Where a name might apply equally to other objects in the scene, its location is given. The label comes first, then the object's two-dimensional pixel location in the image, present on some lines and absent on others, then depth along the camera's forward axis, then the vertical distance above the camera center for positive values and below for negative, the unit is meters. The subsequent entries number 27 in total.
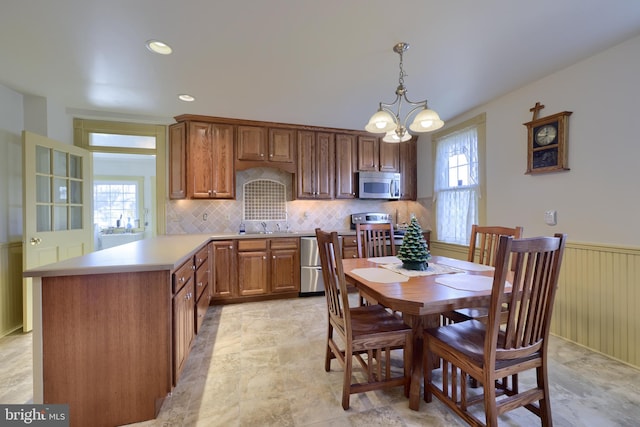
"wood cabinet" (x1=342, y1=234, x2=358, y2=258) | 3.85 -0.48
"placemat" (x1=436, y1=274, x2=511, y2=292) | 1.48 -0.41
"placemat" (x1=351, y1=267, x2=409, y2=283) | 1.66 -0.41
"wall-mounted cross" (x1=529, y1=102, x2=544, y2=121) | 2.63 +1.00
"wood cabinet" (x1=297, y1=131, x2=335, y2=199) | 3.94 +0.70
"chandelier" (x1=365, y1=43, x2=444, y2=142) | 1.86 +0.64
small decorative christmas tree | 1.88 -0.26
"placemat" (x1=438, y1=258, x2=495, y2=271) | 1.97 -0.40
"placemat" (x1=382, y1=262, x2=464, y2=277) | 1.81 -0.40
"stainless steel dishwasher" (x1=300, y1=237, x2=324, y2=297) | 3.66 -0.70
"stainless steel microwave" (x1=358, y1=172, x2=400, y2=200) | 4.16 +0.42
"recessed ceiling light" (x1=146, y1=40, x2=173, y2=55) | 1.98 +1.25
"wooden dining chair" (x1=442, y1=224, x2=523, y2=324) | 1.95 -0.32
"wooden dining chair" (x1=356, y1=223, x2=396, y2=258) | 2.61 -0.26
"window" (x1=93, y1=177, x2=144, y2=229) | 6.04 +0.27
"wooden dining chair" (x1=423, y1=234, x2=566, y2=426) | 1.19 -0.64
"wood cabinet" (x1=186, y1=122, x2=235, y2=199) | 3.53 +0.69
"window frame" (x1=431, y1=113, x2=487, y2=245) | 3.27 +0.70
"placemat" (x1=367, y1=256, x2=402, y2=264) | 2.16 -0.39
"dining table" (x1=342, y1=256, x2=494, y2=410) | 1.33 -0.42
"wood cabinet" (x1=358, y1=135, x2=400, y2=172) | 4.23 +0.91
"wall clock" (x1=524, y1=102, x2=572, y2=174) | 2.44 +0.65
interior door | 2.59 +0.12
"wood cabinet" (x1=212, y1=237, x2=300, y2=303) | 3.37 -0.71
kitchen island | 1.44 -0.68
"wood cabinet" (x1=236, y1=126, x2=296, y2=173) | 3.69 +0.91
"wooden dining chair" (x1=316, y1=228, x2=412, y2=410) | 1.56 -0.71
